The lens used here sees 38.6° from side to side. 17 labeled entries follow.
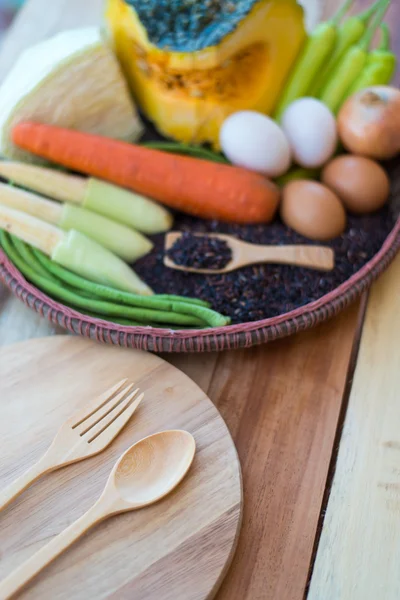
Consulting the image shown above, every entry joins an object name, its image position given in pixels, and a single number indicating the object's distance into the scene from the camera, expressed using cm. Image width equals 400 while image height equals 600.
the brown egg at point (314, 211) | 74
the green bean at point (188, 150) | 85
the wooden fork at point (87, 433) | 54
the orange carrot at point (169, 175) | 78
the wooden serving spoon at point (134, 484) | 49
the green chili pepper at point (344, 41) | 87
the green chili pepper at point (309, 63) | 84
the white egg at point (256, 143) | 77
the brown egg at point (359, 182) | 77
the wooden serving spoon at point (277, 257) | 72
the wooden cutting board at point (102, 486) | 50
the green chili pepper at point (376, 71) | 83
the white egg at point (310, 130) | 78
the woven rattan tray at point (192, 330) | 62
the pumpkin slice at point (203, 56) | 75
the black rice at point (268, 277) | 69
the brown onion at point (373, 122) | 77
